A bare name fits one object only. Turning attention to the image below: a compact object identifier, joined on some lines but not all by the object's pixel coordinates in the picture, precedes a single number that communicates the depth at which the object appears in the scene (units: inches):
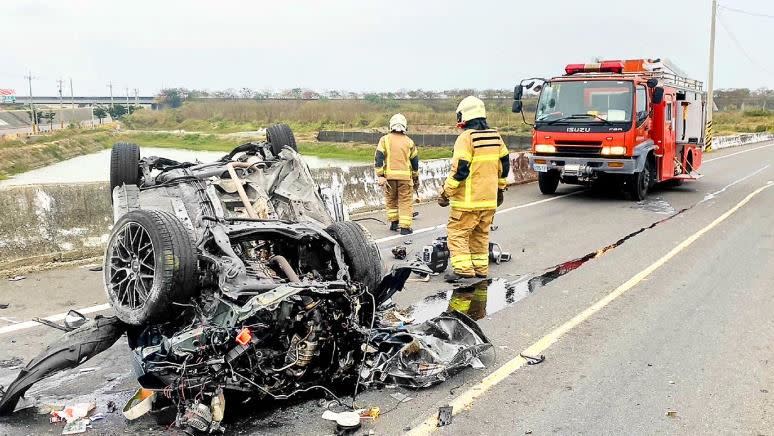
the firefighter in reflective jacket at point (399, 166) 382.0
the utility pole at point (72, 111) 4250.7
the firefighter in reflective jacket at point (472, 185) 272.7
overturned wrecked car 144.2
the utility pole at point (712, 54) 1337.4
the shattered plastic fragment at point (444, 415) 148.1
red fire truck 506.3
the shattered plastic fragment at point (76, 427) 144.3
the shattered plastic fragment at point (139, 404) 148.6
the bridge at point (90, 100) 5651.6
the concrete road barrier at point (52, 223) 293.6
